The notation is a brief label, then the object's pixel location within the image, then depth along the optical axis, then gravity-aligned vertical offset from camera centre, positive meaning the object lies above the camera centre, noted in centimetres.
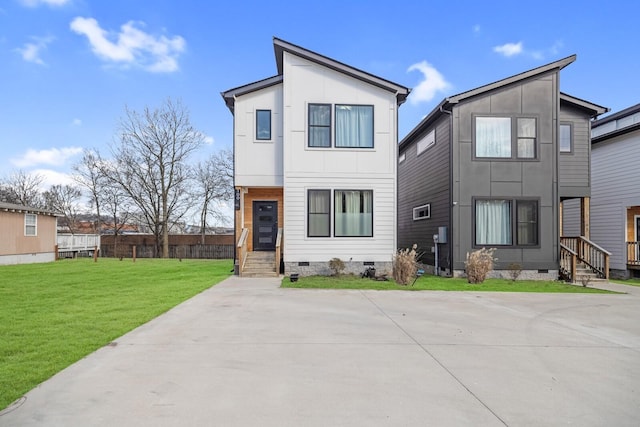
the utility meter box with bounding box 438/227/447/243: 1367 -25
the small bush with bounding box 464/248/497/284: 1158 -117
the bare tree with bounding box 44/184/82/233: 3741 +255
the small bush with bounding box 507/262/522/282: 1261 -141
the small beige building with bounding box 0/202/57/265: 1944 -47
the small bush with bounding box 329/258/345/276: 1246 -124
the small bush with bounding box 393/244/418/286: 1093 -118
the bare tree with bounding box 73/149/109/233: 3053 +407
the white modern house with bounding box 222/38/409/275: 1291 +232
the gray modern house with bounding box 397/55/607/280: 1323 +181
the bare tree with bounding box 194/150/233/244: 3394 +414
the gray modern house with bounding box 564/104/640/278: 1513 +143
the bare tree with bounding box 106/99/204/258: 2819 +508
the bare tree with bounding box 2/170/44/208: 3756 +377
